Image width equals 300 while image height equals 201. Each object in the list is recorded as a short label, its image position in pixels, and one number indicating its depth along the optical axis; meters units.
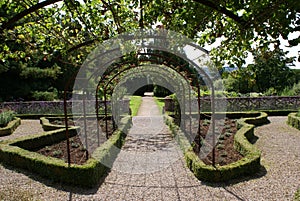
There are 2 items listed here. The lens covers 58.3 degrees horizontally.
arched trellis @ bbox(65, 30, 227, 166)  4.69
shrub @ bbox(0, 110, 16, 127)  10.82
